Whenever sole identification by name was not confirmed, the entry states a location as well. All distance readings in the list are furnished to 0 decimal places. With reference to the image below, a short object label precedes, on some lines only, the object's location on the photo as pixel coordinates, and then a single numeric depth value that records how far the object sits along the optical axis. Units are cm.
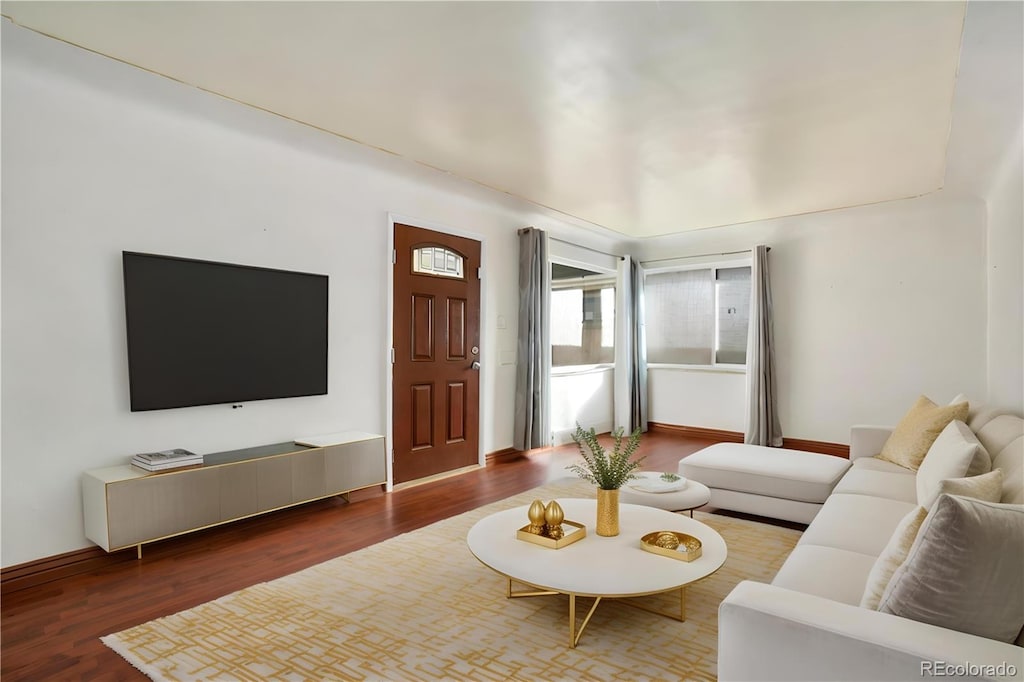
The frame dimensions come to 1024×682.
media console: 289
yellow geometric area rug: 205
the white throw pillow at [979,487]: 174
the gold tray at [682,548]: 225
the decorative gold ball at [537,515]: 251
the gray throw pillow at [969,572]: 130
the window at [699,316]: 680
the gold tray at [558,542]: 239
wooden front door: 470
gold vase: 251
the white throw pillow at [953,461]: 236
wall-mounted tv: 320
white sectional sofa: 123
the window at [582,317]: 659
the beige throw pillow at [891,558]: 151
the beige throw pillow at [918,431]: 335
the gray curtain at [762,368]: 620
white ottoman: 354
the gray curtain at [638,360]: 730
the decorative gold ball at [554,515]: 250
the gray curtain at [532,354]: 573
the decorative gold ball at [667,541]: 234
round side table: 317
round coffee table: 205
